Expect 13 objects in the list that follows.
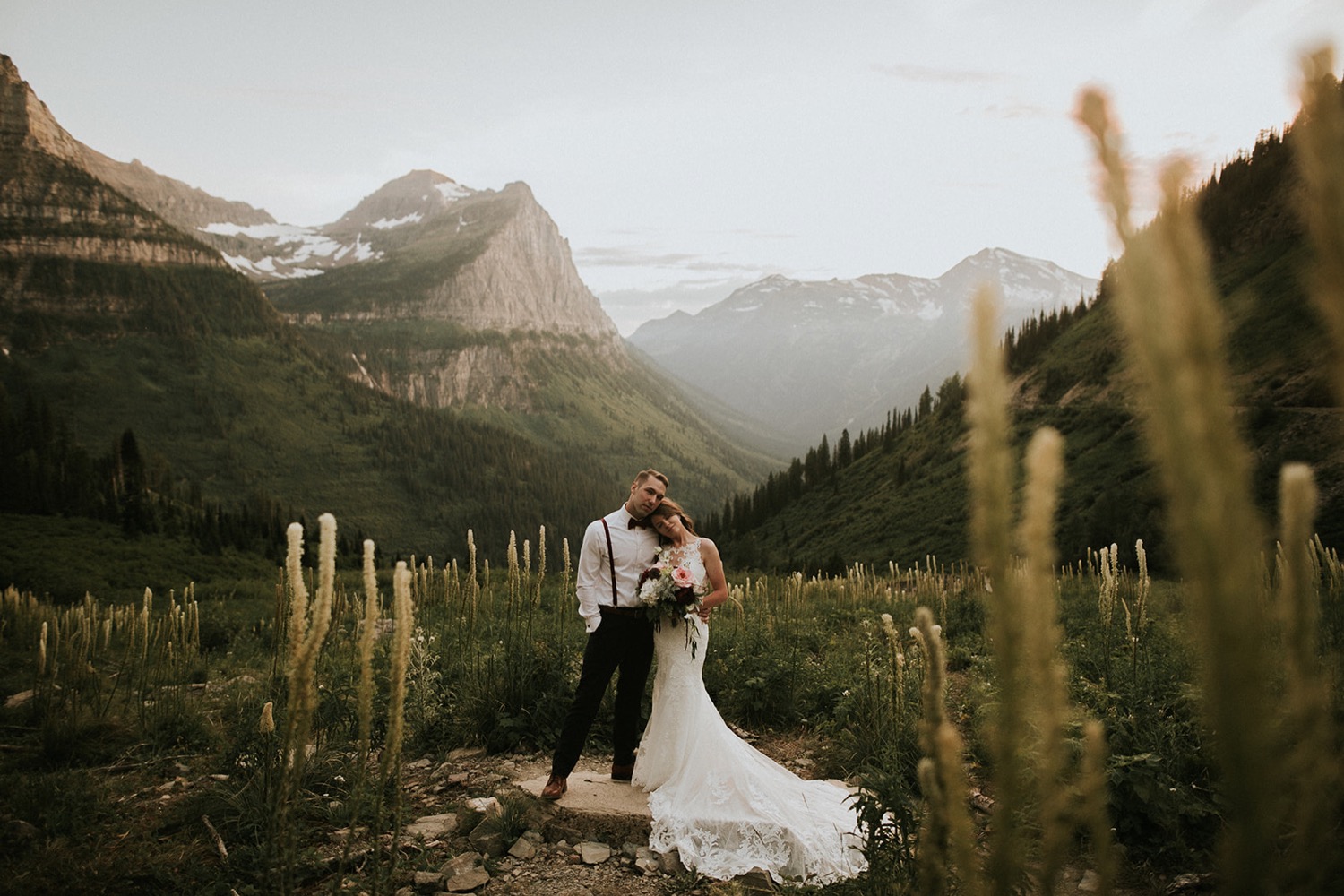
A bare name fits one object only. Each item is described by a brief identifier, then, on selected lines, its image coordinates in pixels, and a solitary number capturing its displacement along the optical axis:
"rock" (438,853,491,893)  5.25
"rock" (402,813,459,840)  5.97
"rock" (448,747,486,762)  7.76
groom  6.66
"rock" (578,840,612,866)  5.70
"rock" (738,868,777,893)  5.20
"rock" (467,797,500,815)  6.05
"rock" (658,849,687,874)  5.57
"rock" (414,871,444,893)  5.24
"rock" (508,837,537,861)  5.70
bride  5.53
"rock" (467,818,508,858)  5.72
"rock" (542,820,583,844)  5.95
